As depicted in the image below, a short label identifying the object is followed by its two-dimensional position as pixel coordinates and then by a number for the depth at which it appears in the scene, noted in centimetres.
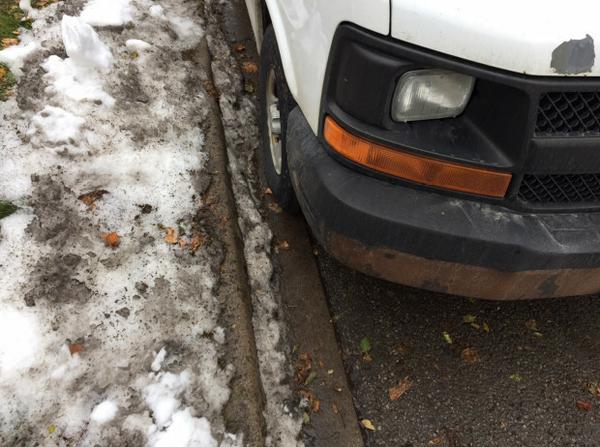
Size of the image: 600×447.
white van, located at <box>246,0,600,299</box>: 146
